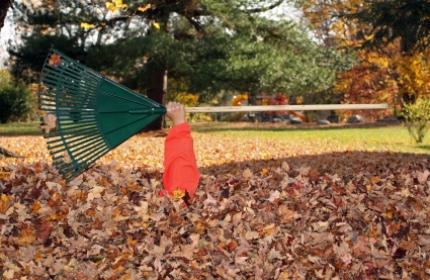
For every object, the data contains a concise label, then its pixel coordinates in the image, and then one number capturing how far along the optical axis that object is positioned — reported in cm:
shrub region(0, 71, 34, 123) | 3080
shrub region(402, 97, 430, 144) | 1814
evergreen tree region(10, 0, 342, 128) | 1944
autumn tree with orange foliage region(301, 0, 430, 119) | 1192
